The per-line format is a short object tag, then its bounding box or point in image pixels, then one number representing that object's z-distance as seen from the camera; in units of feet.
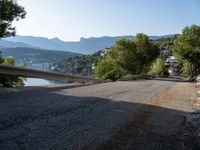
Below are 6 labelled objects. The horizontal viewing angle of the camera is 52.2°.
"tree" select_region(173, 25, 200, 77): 147.33
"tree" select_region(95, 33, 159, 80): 159.45
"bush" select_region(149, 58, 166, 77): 231.87
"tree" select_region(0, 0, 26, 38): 39.51
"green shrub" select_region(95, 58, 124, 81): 170.86
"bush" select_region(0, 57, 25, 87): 59.98
